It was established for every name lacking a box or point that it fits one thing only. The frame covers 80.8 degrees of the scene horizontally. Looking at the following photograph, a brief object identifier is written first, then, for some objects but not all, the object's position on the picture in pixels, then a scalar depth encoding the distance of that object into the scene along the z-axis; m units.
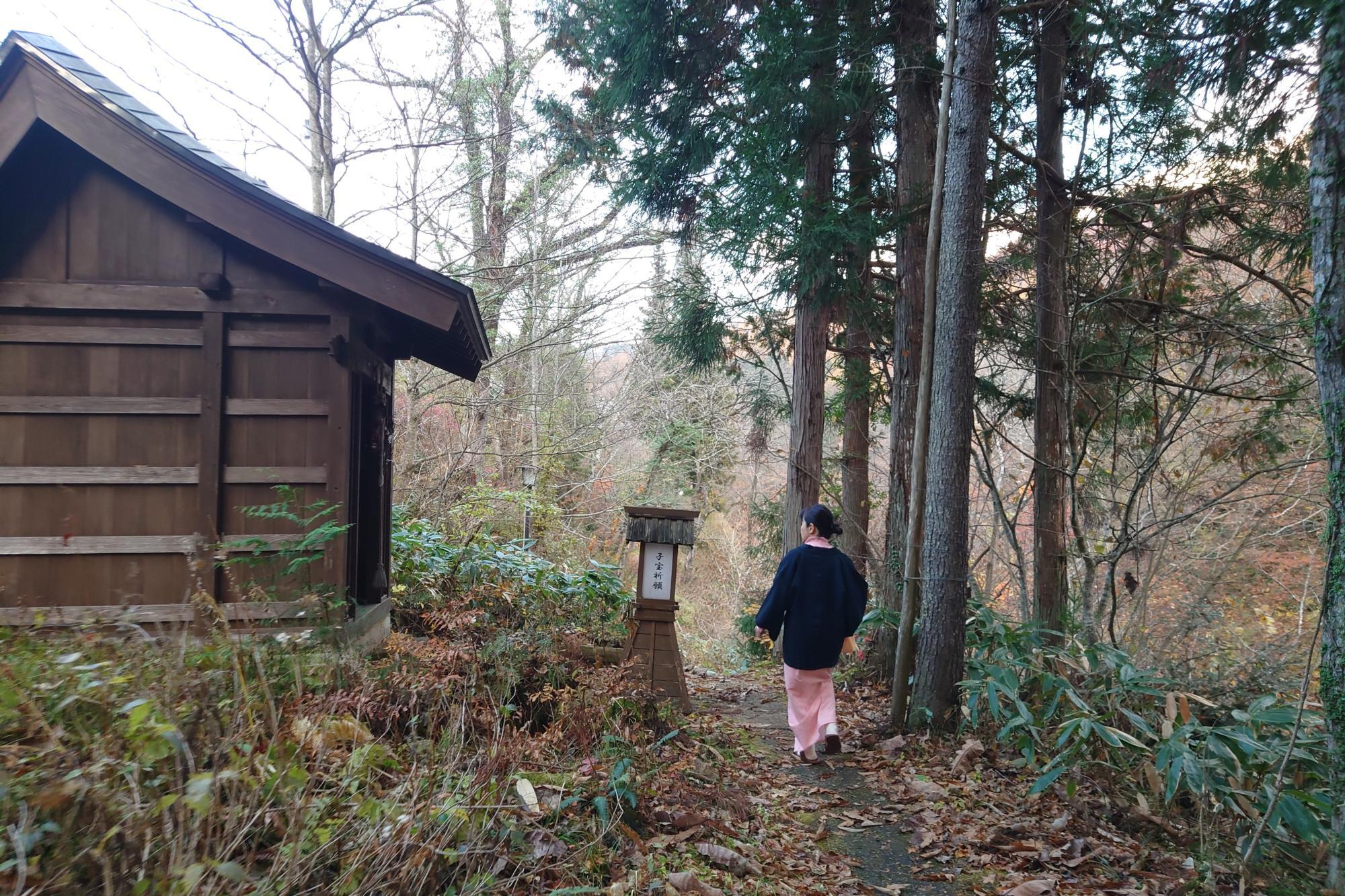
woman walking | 6.59
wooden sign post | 7.47
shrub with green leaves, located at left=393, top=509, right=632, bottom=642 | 8.04
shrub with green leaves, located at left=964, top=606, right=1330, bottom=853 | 3.98
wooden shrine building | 5.70
